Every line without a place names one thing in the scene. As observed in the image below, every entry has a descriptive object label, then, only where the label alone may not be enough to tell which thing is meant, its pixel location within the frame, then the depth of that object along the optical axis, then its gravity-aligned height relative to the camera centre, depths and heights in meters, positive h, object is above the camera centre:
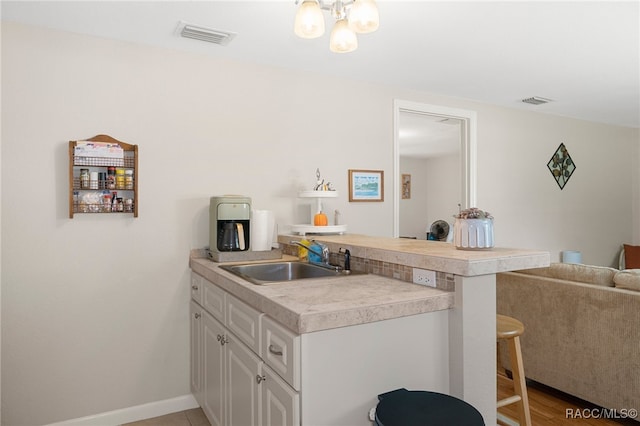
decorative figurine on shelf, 3.10 +0.18
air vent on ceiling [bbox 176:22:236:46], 2.49 +1.09
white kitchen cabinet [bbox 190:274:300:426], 1.52 -0.70
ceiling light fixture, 1.71 +0.78
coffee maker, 2.69 -0.09
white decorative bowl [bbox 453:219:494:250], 1.78 -0.11
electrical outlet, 1.73 -0.29
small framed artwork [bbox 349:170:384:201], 3.47 +0.21
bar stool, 2.16 -0.85
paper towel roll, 2.81 -0.13
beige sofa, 2.38 -0.74
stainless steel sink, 2.37 -0.36
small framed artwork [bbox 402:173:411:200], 8.21 +0.45
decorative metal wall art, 4.80 +0.50
